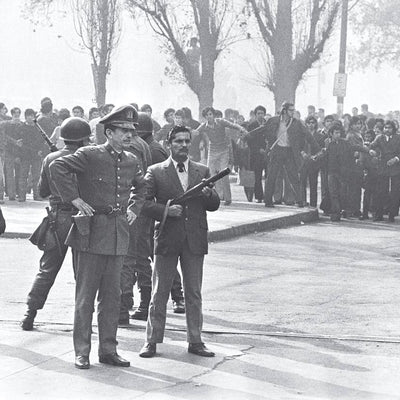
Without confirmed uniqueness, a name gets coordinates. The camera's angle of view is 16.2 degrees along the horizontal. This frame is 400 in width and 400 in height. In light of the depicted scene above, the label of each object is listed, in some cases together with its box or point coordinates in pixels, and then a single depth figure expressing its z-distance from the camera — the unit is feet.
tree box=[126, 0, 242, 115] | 110.63
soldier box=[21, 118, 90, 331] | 35.60
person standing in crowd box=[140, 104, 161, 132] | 82.84
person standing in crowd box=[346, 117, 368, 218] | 76.48
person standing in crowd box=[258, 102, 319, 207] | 77.15
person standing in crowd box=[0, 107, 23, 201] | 81.92
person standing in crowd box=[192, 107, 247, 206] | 76.54
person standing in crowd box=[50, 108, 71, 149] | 74.28
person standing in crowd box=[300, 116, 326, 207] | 80.79
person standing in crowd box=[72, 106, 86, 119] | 84.89
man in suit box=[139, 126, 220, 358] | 32.37
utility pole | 112.37
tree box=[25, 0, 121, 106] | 118.21
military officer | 30.68
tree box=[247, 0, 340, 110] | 110.42
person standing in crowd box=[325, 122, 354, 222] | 75.72
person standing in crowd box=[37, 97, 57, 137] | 81.20
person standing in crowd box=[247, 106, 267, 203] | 83.20
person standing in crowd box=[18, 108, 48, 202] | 81.76
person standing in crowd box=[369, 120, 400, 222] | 75.87
